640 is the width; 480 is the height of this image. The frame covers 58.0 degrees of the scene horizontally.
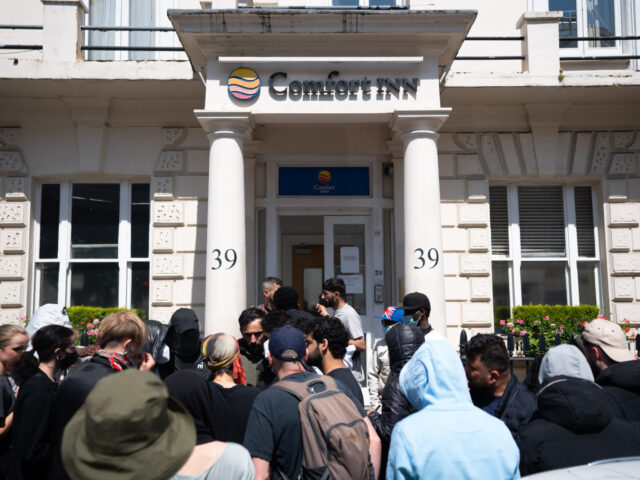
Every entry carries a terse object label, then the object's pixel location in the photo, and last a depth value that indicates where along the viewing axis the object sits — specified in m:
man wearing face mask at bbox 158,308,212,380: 5.33
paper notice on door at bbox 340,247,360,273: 10.25
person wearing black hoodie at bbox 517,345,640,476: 2.83
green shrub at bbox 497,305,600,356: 9.62
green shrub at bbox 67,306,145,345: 9.48
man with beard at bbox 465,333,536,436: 3.71
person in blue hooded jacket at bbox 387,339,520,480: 2.56
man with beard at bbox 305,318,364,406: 3.96
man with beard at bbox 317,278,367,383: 6.23
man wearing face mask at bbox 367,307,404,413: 4.99
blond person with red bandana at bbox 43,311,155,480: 3.19
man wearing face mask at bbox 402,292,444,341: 6.09
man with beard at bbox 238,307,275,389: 5.16
